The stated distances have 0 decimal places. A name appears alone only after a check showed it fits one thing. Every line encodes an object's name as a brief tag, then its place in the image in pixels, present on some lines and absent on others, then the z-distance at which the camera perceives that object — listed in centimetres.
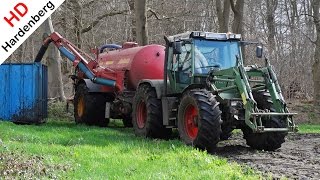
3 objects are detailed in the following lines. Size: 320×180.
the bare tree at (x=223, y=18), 2203
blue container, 1587
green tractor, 971
